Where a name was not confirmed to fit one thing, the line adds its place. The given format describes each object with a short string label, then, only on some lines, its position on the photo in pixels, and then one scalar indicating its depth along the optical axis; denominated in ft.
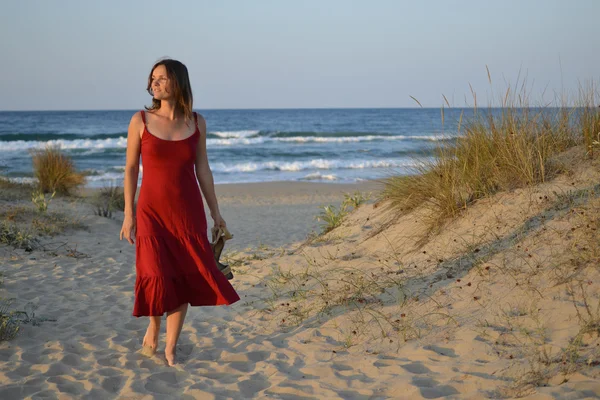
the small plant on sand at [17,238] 22.25
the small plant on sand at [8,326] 12.83
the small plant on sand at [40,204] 27.55
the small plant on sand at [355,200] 24.88
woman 11.44
